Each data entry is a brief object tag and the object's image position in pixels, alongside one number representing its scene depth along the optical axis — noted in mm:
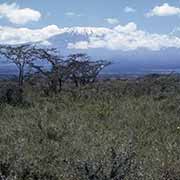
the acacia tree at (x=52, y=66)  34375
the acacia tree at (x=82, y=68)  38781
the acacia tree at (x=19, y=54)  36250
